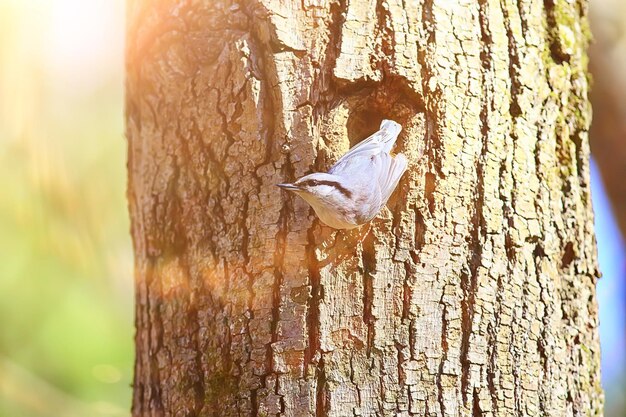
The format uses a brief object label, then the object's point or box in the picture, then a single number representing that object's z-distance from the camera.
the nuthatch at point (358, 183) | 8.09
